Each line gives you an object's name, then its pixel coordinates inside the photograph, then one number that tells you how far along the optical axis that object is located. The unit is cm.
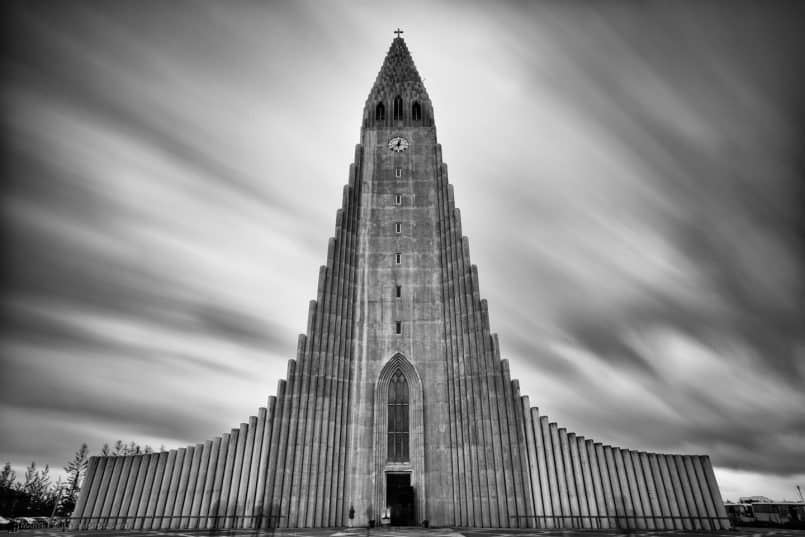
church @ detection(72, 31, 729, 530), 2608
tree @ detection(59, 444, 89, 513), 8218
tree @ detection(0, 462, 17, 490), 8805
